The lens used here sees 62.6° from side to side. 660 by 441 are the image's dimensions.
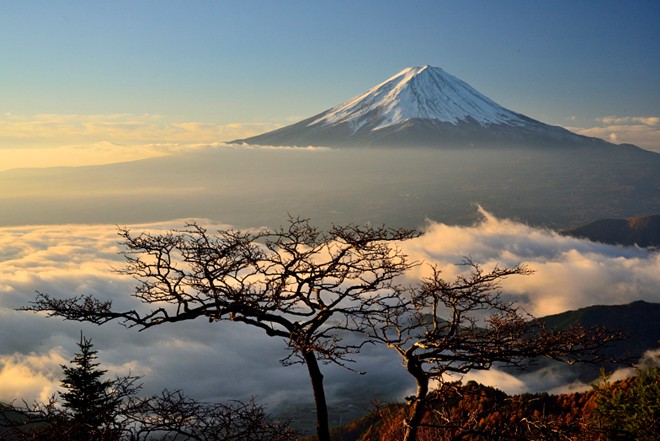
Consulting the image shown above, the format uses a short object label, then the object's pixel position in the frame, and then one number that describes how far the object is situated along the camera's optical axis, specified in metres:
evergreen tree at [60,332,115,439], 8.02
